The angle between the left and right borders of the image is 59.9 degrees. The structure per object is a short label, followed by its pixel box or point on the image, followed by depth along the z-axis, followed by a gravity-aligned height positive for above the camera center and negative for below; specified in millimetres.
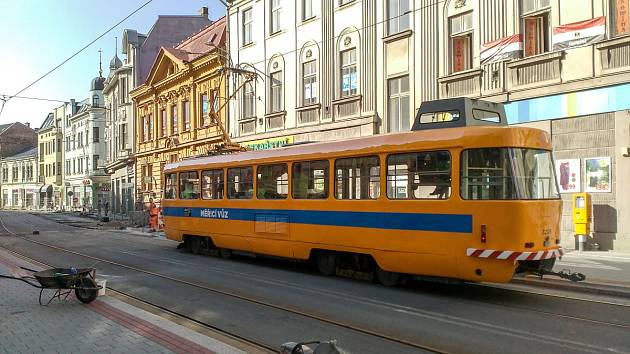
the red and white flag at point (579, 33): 14422 +4153
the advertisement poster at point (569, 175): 15180 +313
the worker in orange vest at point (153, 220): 28891 -1617
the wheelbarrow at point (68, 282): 8016 -1372
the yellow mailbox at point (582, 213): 14538 -728
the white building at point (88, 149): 63375 +5063
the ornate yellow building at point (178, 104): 33594 +6083
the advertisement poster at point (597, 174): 14578 +309
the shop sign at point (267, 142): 25953 +2325
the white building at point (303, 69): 21859 +5396
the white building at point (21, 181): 90062 +1797
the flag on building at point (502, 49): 16266 +4185
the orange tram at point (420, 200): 8773 -240
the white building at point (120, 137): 49750 +5206
